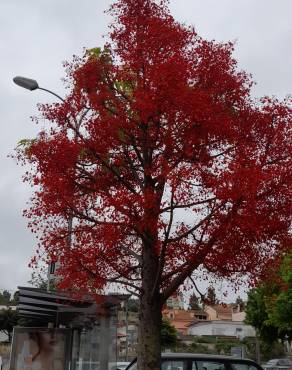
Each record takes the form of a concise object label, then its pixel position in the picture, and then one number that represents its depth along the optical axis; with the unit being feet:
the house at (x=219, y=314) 318.86
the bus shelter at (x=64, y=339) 48.24
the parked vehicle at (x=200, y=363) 43.55
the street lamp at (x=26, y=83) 48.93
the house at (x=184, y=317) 279.28
